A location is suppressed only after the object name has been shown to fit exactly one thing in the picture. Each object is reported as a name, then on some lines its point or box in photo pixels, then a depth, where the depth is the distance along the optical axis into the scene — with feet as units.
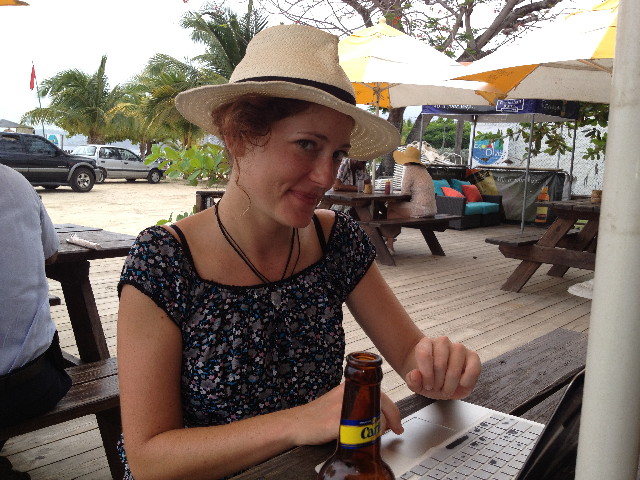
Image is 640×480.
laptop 2.13
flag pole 86.58
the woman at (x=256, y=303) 3.34
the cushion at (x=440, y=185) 34.87
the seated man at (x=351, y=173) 28.76
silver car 69.92
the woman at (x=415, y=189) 24.59
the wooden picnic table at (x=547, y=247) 18.60
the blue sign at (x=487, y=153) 53.04
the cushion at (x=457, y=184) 36.65
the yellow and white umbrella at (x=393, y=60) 21.34
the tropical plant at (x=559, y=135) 29.20
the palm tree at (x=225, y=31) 58.90
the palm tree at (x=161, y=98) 74.43
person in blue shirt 5.79
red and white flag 86.63
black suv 50.67
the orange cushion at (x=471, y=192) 36.70
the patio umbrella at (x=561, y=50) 14.02
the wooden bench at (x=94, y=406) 5.98
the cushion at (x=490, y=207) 35.91
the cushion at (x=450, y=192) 34.47
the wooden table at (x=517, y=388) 2.89
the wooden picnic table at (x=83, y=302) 10.18
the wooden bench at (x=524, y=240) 18.71
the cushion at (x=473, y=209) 34.66
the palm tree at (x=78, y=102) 104.12
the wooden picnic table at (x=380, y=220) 22.93
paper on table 9.55
